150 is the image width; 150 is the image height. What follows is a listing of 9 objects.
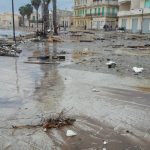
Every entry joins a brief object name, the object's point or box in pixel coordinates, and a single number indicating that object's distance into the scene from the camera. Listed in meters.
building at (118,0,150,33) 55.50
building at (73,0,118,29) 79.38
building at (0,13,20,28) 150.62
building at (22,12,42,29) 125.88
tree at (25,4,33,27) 116.42
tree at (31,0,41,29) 99.62
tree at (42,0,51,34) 42.33
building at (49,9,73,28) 122.51
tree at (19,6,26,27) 117.50
